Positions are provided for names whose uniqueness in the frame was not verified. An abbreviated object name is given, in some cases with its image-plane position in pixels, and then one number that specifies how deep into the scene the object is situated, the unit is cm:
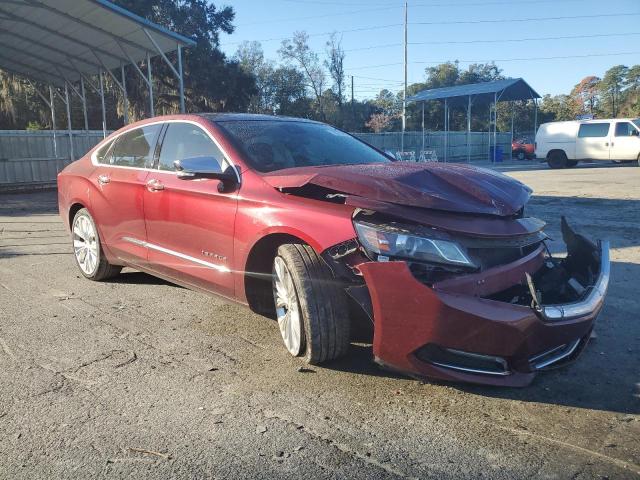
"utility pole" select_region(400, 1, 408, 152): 3889
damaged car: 279
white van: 2288
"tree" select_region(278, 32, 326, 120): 4709
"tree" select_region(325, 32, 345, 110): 4784
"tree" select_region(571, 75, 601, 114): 6206
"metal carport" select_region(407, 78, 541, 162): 3044
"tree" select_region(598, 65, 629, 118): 5731
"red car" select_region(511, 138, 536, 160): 3381
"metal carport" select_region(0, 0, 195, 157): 1295
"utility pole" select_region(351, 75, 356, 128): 4980
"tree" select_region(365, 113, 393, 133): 5212
